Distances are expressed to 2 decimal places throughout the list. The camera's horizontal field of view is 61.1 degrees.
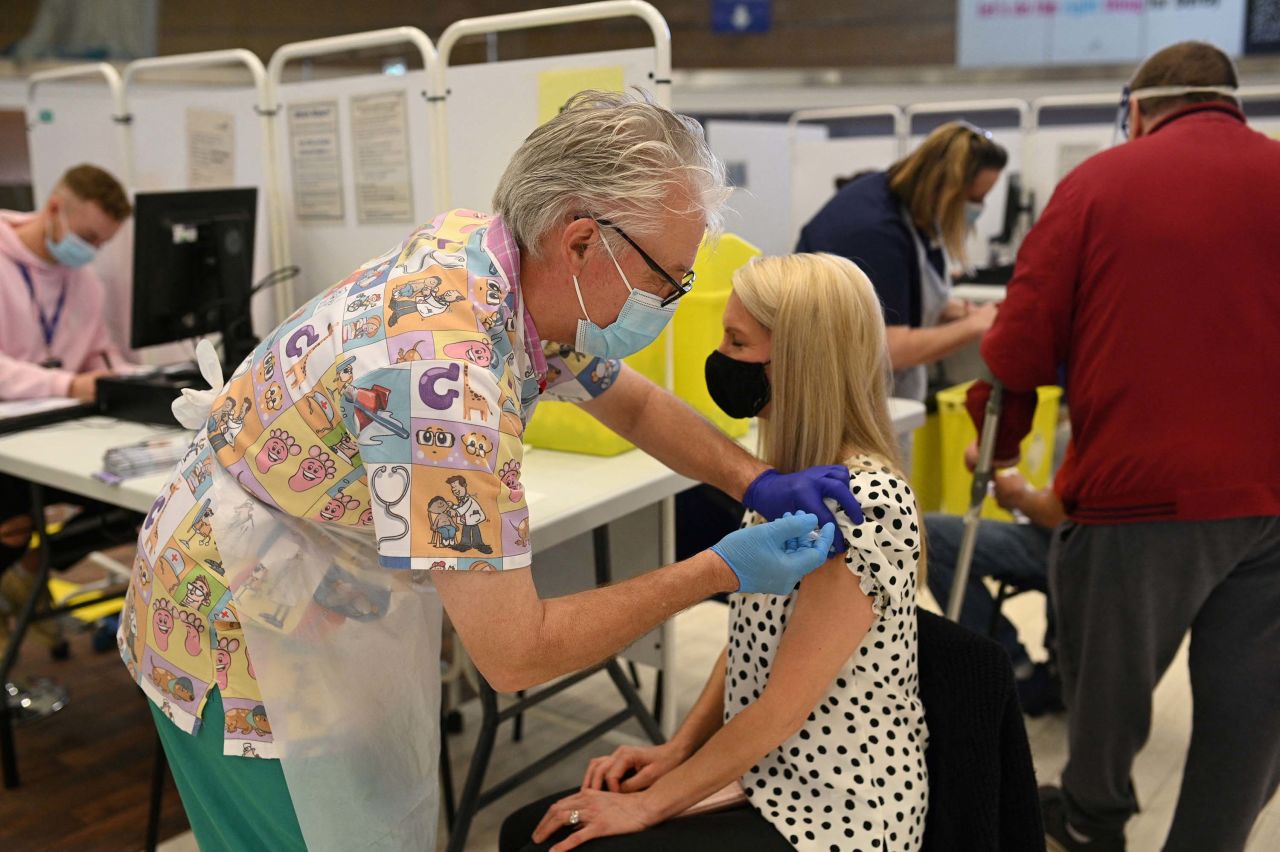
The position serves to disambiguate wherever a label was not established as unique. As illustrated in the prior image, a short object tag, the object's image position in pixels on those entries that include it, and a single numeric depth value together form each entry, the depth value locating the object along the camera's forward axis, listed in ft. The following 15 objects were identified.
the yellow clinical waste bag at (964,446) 11.02
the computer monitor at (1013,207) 16.69
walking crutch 6.84
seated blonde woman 4.22
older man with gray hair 3.46
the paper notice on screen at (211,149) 10.17
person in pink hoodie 9.71
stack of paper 6.98
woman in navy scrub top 8.95
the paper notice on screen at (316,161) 9.31
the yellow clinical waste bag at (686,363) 7.33
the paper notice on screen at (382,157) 8.80
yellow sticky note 7.15
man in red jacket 5.59
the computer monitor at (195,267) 8.90
